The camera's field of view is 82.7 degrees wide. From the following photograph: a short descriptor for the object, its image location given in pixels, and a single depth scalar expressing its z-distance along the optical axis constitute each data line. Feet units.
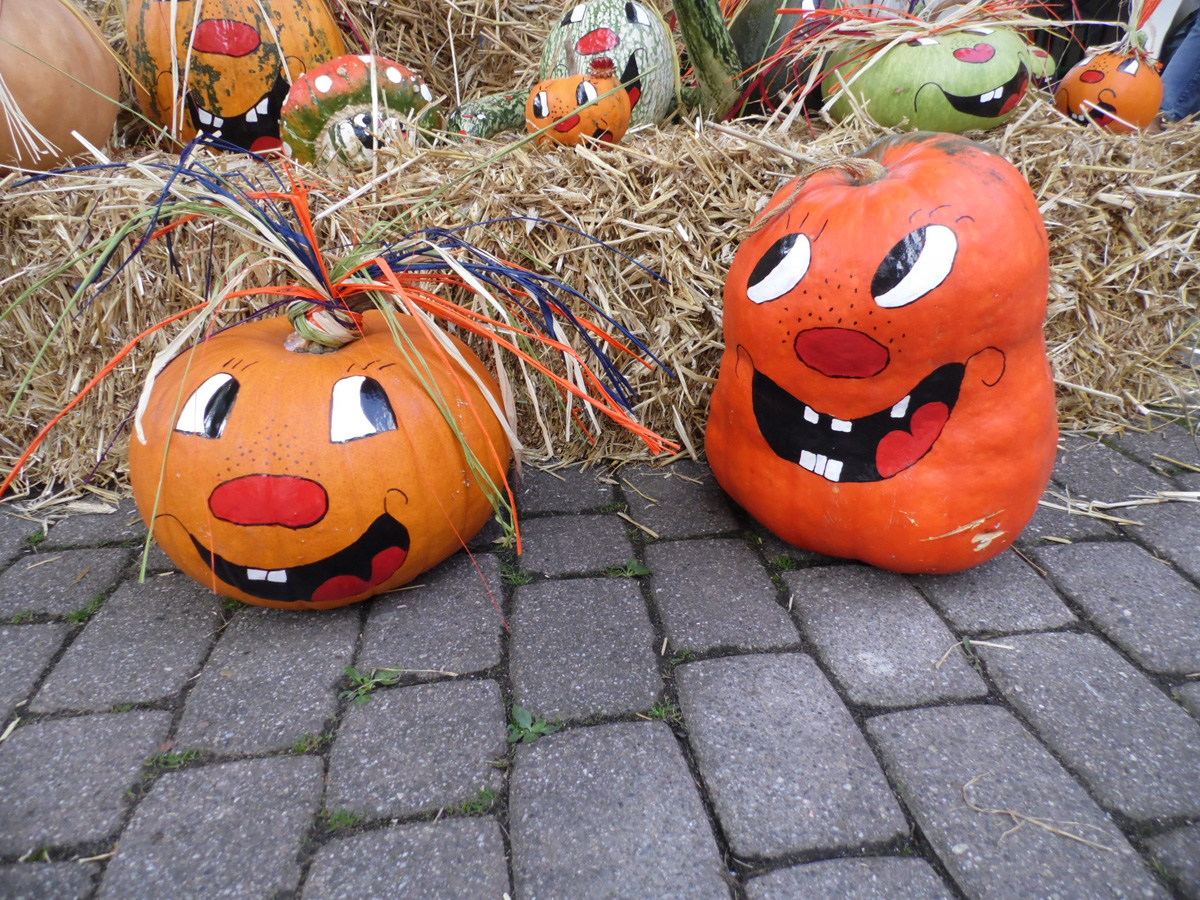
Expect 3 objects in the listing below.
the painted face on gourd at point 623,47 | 7.83
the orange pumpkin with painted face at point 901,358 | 4.52
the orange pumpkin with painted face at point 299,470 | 4.66
